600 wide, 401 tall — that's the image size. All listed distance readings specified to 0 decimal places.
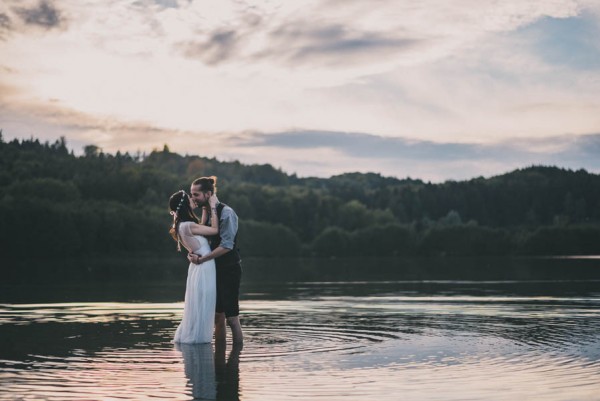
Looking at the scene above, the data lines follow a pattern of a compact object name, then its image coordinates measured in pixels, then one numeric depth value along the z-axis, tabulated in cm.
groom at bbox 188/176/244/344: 1526
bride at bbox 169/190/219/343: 1541
